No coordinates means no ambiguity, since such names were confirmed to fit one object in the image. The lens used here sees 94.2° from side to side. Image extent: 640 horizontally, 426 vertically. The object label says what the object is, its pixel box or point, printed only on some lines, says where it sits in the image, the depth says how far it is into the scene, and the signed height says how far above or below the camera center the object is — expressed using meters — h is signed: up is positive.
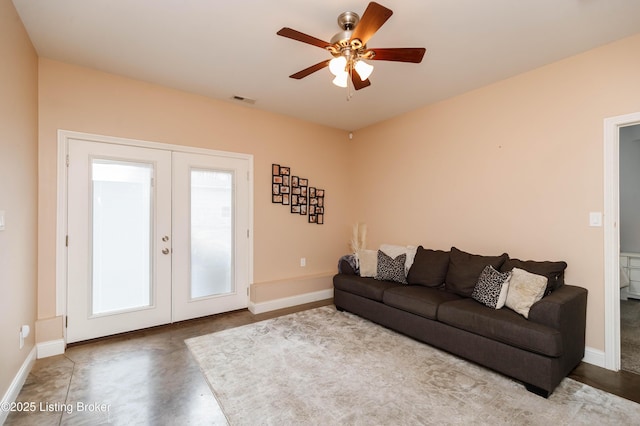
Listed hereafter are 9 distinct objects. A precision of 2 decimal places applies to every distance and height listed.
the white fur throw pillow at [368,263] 3.91 -0.64
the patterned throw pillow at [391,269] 3.64 -0.67
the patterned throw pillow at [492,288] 2.60 -0.66
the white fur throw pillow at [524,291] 2.40 -0.64
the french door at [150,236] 3.03 -0.24
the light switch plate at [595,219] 2.59 -0.05
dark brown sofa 2.18 -0.90
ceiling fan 1.87 +1.14
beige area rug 1.92 -1.30
